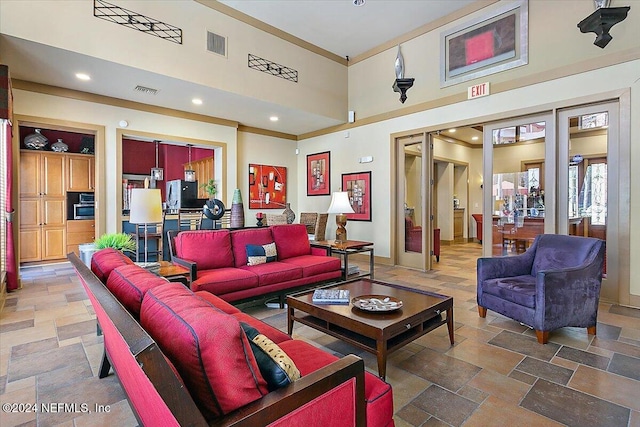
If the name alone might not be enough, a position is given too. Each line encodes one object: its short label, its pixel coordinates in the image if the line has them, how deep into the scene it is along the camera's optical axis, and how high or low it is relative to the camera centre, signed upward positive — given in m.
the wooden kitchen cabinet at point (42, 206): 6.09 +0.05
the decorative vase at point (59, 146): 6.39 +1.24
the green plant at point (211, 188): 6.69 +0.42
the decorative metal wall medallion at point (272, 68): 5.33 +2.42
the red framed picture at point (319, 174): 7.38 +0.80
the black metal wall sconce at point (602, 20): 3.13 +1.87
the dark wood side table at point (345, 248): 4.34 -0.55
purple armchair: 2.72 -0.72
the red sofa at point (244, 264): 3.29 -0.67
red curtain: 4.14 -0.35
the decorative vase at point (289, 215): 5.16 -0.12
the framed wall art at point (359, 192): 6.58 +0.33
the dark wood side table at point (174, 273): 2.89 -0.59
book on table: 2.54 -0.72
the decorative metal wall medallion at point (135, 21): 3.87 +2.39
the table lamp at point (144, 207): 3.00 +0.01
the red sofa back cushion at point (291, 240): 4.27 -0.44
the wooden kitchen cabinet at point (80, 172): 6.50 +0.76
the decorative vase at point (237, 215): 4.36 -0.09
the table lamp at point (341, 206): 4.75 +0.03
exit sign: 4.84 +1.79
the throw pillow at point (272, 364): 1.05 -0.52
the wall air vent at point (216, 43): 4.78 +2.49
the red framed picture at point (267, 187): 7.31 +0.50
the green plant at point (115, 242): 2.82 -0.30
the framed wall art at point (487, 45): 4.49 +2.45
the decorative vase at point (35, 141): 6.09 +1.29
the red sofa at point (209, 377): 0.78 -0.49
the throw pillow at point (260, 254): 3.82 -0.56
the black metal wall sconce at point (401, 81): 3.71 +1.59
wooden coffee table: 2.08 -0.79
